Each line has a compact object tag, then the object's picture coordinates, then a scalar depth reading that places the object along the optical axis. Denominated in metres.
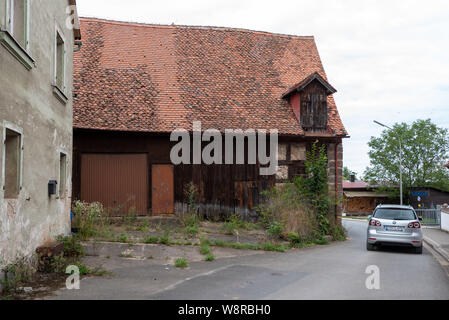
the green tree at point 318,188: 16.92
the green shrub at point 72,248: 10.29
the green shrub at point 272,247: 13.50
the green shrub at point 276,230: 15.13
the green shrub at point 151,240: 12.39
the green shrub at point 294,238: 14.92
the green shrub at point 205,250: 11.85
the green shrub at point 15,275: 7.03
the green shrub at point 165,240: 12.47
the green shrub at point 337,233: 17.75
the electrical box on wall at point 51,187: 9.96
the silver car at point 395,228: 13.73
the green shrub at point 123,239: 12.22
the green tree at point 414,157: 50.75
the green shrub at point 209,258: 11.19
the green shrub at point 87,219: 12.40
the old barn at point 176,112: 16.97
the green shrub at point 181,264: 10.12
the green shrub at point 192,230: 14.58
